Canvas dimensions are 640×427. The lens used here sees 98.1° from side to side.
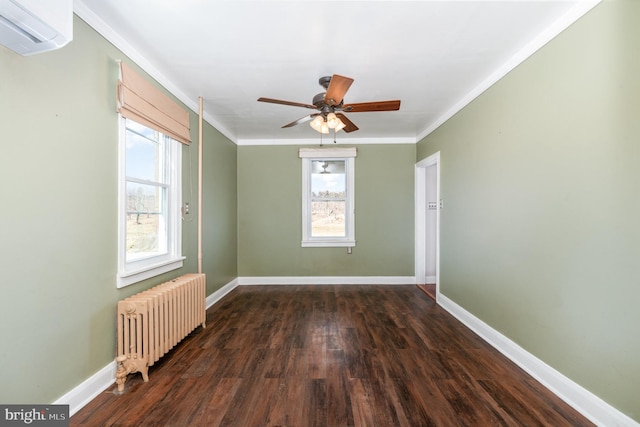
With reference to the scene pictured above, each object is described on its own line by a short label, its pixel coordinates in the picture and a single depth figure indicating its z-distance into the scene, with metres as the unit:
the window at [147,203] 2.14
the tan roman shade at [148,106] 2.06
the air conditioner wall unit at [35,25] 1.16
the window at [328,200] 4.94
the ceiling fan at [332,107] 2.28
